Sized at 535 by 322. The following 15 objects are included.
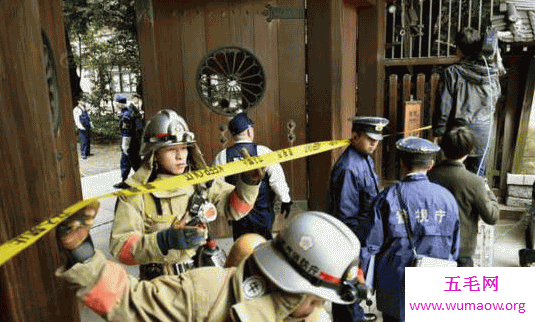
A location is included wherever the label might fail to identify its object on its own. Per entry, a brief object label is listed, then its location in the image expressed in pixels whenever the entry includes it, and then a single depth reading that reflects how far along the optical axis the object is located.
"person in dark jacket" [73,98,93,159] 13.59
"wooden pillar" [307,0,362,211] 5.08
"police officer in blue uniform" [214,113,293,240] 4.03
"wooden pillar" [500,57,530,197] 5.92
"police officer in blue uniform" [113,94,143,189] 8.30
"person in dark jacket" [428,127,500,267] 3.00
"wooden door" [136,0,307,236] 5.10
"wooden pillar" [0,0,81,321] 1.83
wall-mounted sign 5.49
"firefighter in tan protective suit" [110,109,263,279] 2.36
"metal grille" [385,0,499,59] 6.03
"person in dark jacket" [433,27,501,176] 4.49
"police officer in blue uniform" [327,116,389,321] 3.42
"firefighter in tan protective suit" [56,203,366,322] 1.45
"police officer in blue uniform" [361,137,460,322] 2.73
